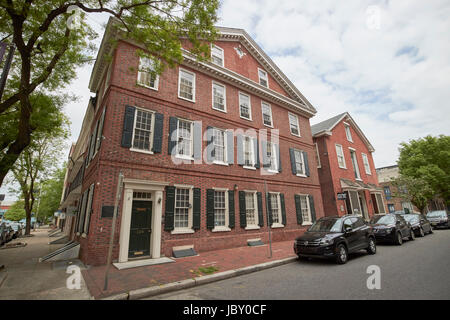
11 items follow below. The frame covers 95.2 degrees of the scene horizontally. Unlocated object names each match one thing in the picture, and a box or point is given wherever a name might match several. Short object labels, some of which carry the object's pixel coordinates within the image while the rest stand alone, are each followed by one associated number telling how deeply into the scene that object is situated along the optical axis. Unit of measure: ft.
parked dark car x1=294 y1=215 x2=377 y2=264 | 24.99
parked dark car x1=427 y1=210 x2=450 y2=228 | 61.72
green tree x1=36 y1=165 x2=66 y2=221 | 146.20
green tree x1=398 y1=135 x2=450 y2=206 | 95.86
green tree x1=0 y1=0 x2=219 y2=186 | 24.62
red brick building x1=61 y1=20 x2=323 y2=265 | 29.27
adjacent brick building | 62.75
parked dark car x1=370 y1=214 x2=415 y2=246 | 37.55
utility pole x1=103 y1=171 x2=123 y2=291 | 16.74
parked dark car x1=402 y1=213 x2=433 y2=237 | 47.10
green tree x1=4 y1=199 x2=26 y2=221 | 203.31
